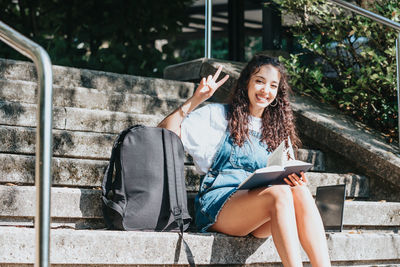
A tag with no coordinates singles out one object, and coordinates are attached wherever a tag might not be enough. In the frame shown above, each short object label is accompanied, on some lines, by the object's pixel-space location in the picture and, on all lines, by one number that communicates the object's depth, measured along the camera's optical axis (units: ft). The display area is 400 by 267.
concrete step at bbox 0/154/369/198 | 11.13
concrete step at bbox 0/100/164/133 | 12.73
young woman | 9.74
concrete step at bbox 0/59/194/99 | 15.01
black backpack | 10.01
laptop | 11.10
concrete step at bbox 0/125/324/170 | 11.87
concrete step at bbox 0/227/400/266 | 8.70
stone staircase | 9.17
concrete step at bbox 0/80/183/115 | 13.91
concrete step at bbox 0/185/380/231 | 10.09
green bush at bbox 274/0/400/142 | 15.24
